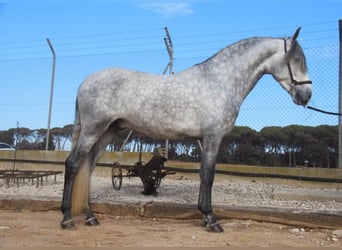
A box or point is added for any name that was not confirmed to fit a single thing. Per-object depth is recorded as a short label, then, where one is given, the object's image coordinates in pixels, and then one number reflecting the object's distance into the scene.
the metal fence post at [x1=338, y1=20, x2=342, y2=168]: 7.00
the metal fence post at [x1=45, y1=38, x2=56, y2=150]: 9.47
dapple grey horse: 3.67
